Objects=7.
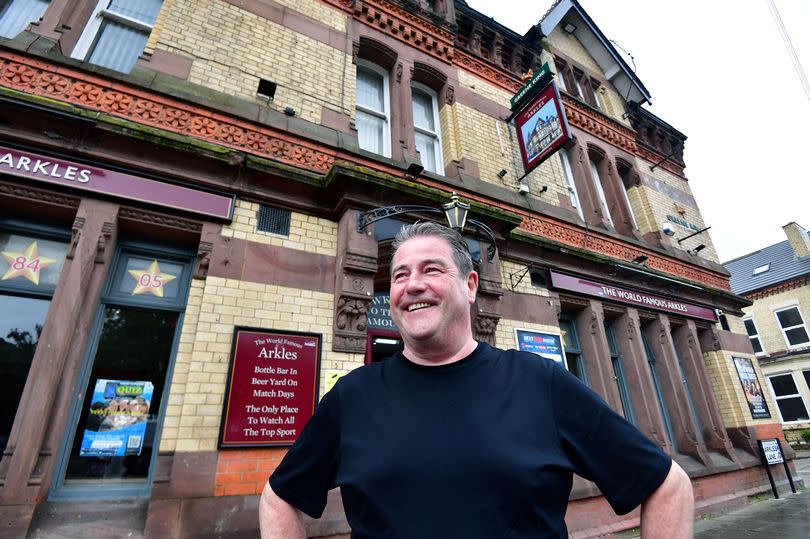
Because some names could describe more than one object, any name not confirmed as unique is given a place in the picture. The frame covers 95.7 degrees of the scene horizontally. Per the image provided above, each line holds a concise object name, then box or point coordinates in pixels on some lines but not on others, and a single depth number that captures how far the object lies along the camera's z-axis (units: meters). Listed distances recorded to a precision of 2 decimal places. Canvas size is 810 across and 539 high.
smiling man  1.18
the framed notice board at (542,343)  6.50
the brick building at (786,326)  19.02
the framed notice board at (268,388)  4.09
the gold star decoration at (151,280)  4.59
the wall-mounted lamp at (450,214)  4.78
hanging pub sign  7.04
